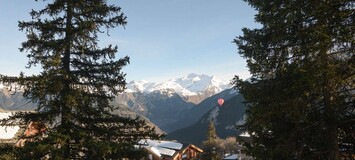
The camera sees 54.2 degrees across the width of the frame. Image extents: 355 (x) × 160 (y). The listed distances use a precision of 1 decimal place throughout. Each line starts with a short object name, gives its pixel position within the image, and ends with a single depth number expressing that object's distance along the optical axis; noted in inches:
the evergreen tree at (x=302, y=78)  497.4
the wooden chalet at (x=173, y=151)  2767.2
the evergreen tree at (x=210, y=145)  3061.0
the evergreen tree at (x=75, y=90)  518.9
